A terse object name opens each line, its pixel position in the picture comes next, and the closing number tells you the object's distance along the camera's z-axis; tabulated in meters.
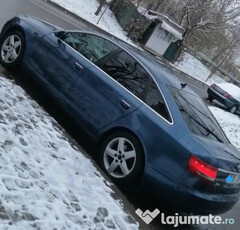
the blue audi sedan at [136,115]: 3.68
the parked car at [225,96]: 16.11
